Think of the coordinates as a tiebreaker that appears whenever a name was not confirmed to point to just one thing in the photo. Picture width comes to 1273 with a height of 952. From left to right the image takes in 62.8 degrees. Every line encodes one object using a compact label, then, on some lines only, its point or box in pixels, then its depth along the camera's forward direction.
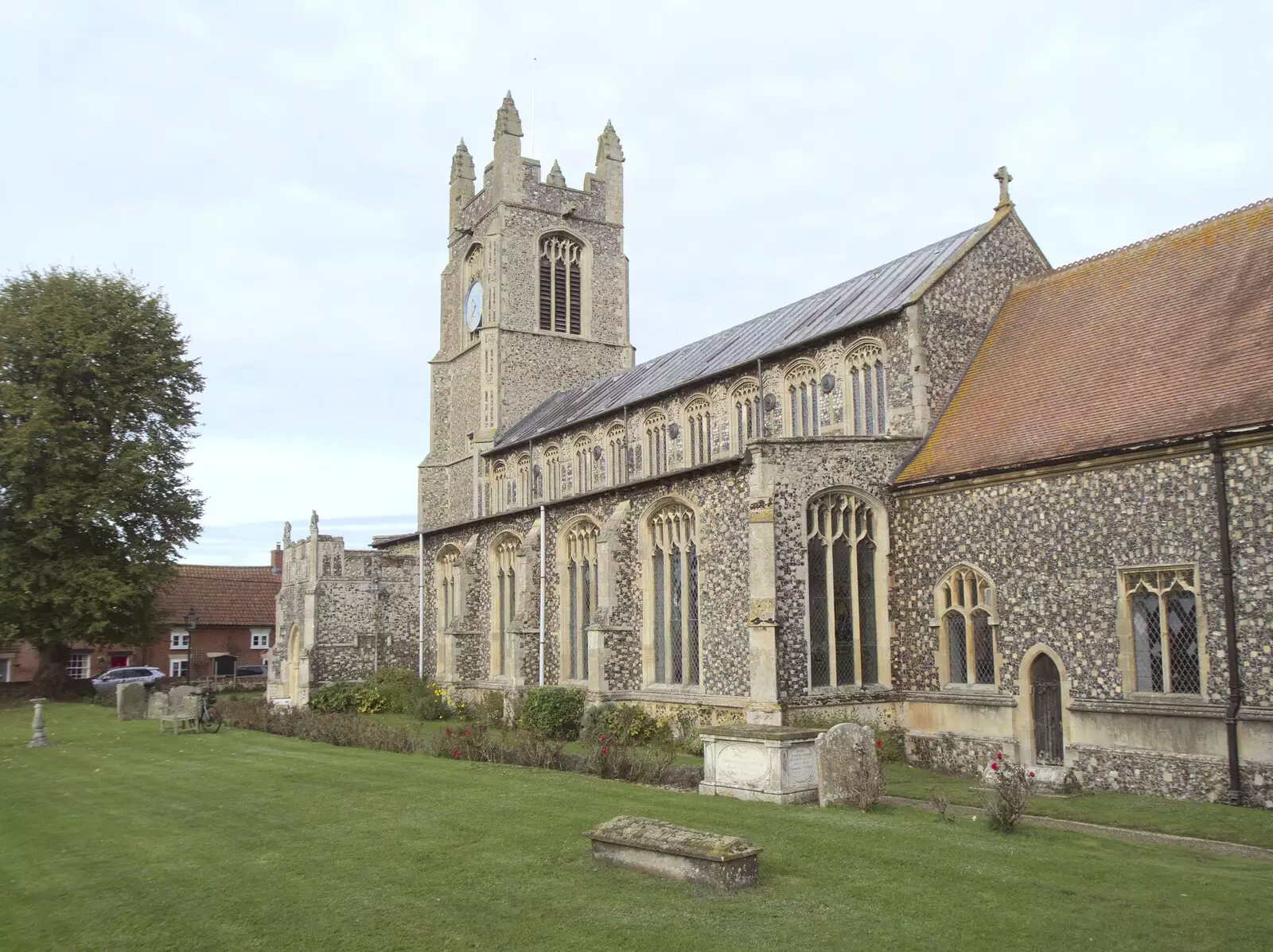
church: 14.99
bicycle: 24.94
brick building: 50.00
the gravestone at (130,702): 28.16
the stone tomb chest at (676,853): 8.91
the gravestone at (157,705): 27.11
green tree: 33.53
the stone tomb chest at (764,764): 13.41
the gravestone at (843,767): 13.11
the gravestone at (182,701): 24.89
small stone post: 21.80
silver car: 42.91
